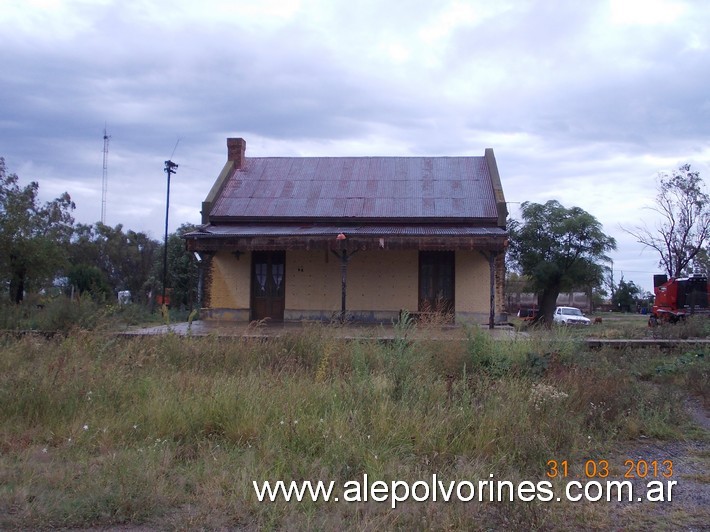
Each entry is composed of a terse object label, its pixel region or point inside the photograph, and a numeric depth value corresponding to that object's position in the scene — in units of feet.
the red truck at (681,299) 82.68
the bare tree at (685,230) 123.03
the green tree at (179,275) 130.93
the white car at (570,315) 103.06
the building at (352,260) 66.18
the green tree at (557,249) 104.37
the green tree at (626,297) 193.77
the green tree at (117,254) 182.70
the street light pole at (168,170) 113.39
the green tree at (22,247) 80.48
